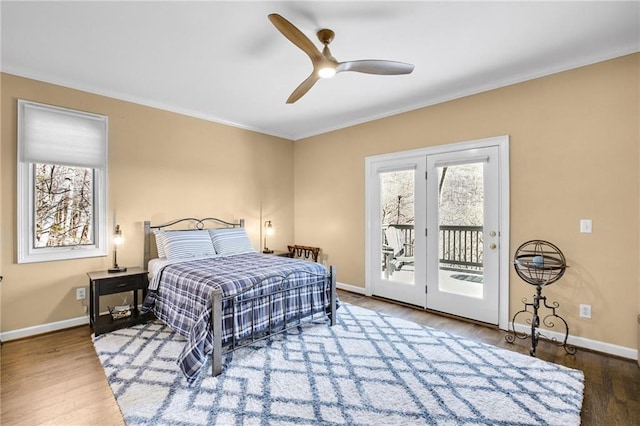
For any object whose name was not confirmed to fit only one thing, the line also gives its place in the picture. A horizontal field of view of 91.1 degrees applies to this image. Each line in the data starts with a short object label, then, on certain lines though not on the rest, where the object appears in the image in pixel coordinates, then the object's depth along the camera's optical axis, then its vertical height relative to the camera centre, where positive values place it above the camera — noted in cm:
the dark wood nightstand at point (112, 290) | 316 -85
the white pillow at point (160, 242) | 378 -40
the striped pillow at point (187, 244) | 369 -41
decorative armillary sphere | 281 -47
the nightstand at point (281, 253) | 500 -68
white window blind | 315 +78
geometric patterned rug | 193 -126
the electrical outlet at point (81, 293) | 346 -92
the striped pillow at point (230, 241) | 415 -42
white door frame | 333 -8
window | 315 +29
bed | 243 -76
